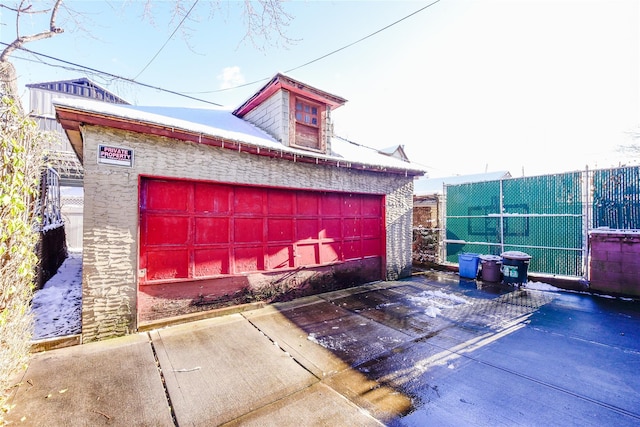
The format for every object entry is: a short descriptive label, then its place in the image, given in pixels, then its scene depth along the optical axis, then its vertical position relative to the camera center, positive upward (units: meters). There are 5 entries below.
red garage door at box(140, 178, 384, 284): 4.70 -0.32
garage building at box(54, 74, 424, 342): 4.09 +0.15
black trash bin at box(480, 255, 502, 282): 7.52 -1.54
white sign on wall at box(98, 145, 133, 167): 4.05 +0.94
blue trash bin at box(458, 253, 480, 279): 7.96 -1.56
